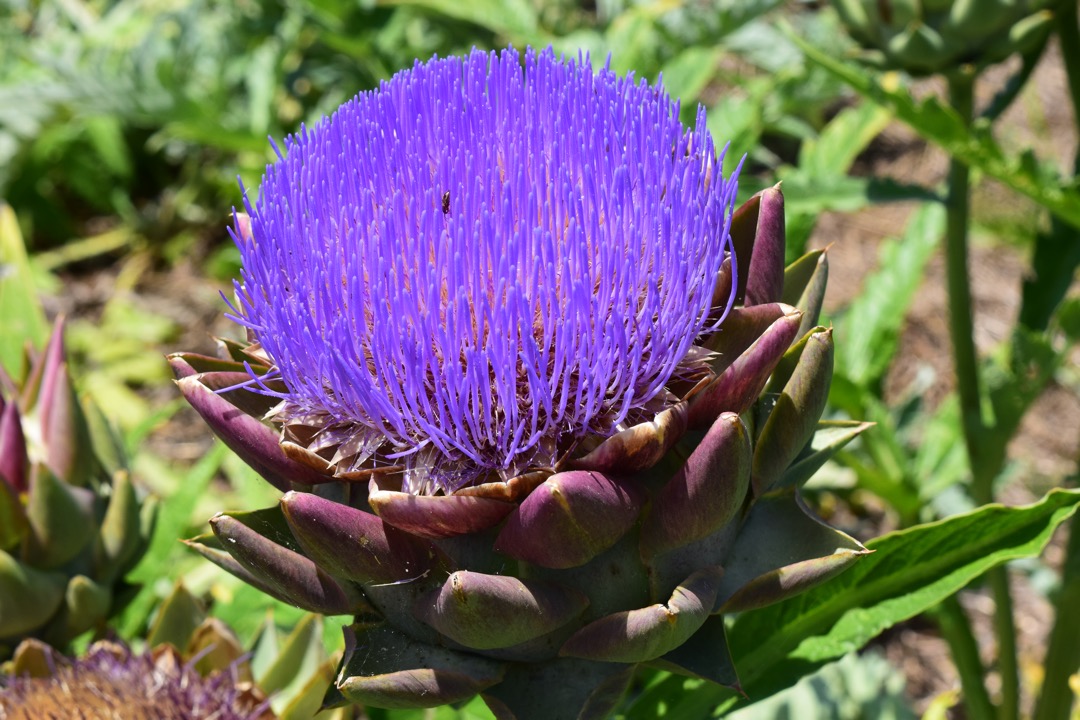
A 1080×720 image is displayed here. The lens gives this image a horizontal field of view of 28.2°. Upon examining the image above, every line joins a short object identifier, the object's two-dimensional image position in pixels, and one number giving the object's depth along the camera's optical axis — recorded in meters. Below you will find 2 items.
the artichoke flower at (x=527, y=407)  0.46
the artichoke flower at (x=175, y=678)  0.54
